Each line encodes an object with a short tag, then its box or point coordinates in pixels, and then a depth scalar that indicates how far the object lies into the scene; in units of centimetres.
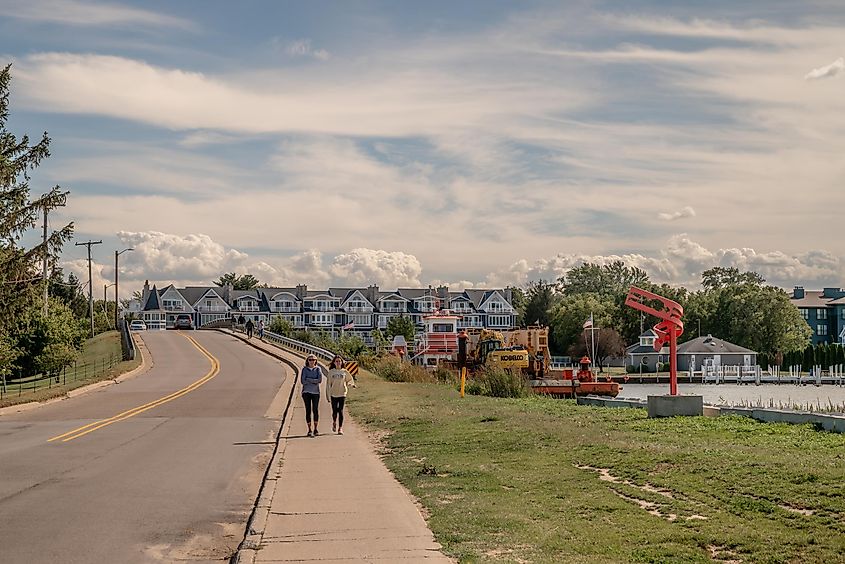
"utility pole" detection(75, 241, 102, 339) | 9534
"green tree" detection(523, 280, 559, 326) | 14125
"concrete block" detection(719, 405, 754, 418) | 2111
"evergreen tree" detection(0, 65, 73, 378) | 4803
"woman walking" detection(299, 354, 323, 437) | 2212
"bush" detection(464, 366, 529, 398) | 3522
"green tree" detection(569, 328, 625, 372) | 11308
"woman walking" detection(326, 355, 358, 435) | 2245
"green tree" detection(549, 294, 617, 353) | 11619
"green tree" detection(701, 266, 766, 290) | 13788
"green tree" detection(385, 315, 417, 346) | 12462
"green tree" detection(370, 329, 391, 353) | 10348
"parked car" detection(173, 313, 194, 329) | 11019
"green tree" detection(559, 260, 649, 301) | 16138
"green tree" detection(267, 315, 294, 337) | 9238
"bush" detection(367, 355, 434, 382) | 4659
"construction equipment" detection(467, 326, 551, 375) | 5100
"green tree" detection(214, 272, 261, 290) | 19325
